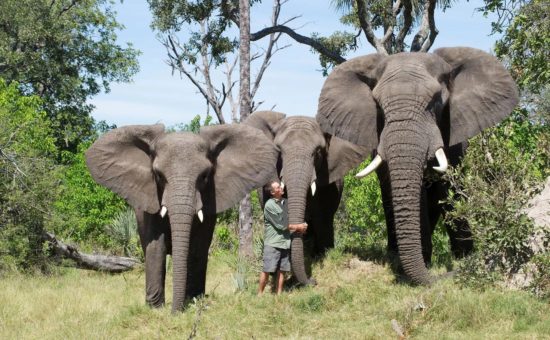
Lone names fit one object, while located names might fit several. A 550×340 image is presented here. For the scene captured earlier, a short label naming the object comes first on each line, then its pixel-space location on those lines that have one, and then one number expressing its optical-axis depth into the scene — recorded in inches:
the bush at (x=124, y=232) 720.7
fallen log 611.6
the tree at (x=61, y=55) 1016.2
